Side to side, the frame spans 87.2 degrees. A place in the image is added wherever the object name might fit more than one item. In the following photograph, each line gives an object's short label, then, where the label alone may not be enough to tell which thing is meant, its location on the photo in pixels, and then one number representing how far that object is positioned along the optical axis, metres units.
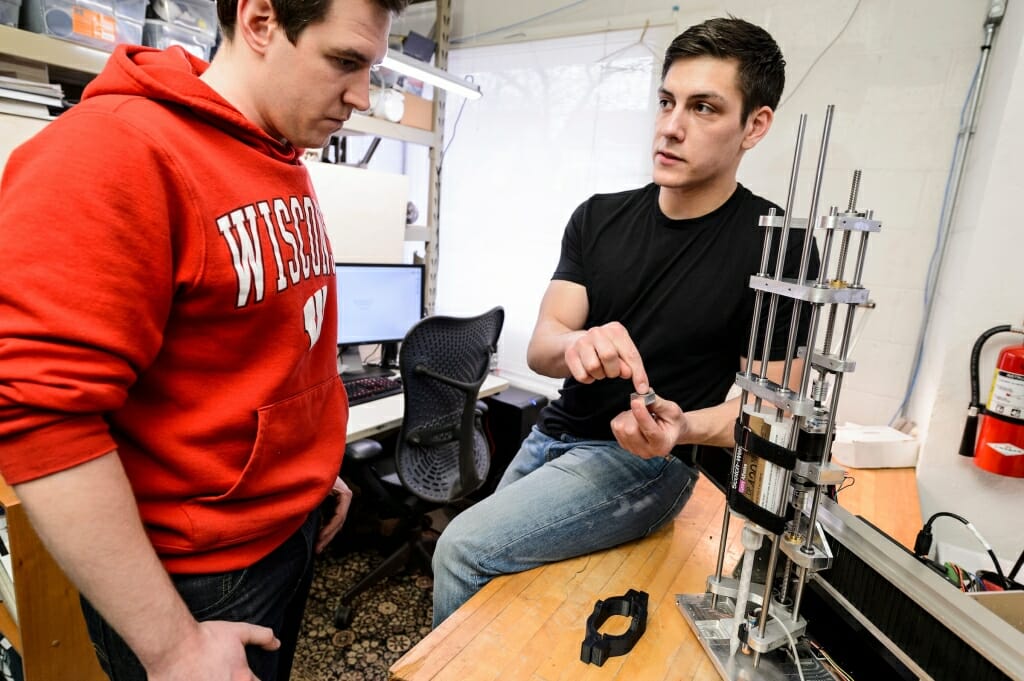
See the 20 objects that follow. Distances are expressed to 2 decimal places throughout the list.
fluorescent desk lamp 2.17
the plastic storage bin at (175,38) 1.75
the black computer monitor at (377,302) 2.41
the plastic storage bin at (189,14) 1.75
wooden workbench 0.77
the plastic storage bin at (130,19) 1.65
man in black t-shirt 1.00
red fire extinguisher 1.53
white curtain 2.61
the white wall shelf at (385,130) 2.39
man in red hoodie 0.50
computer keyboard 2.15
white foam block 1.81
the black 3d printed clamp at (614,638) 0.79
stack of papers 1.45
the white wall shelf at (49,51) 1.45
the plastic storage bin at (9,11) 1.46
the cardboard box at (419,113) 2.77
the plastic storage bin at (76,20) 1.52
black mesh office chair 1.95
